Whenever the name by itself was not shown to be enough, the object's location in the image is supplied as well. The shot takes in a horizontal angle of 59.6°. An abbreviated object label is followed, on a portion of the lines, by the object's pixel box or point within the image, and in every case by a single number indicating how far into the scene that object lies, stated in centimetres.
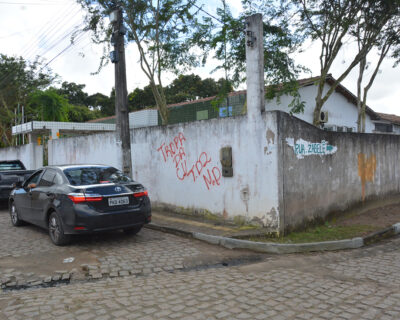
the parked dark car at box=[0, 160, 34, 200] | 1044
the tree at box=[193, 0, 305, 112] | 1027
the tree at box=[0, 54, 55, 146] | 2444
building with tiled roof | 1475
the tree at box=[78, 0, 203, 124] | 1188
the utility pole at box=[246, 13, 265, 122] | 700
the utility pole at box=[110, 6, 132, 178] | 866
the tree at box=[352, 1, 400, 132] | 1056
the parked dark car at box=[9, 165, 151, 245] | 591
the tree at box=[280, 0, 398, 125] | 1015
